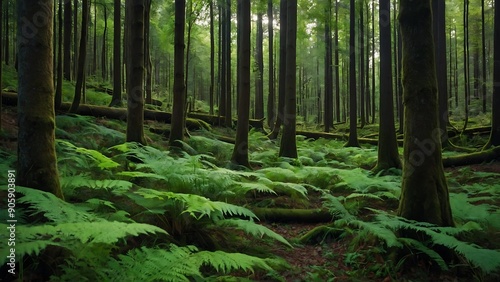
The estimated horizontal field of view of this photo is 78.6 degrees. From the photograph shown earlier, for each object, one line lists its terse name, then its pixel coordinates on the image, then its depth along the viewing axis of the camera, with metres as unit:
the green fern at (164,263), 2.35
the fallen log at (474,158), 9.77
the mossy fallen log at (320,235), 4.66
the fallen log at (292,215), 5.41
